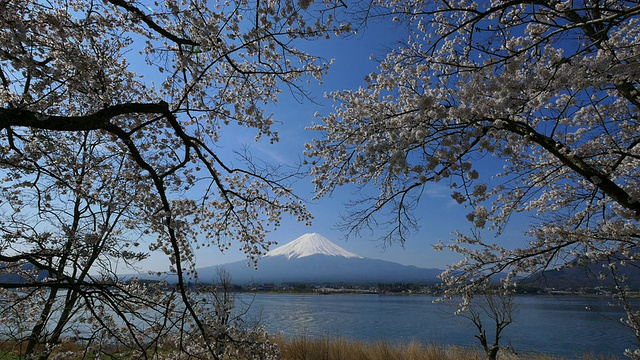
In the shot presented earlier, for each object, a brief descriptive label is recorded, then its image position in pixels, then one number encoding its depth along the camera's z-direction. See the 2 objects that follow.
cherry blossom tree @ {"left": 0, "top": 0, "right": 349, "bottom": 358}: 2.24
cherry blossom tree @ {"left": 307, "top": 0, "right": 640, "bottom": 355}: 2.14
